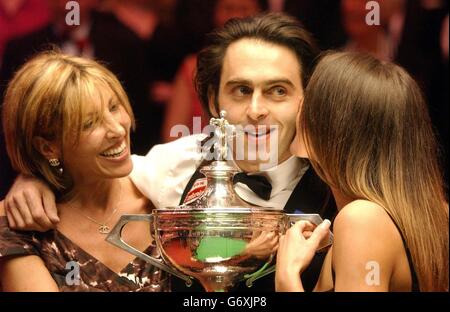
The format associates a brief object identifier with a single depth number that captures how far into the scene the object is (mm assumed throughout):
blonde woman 5785
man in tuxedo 5884
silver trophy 5530
